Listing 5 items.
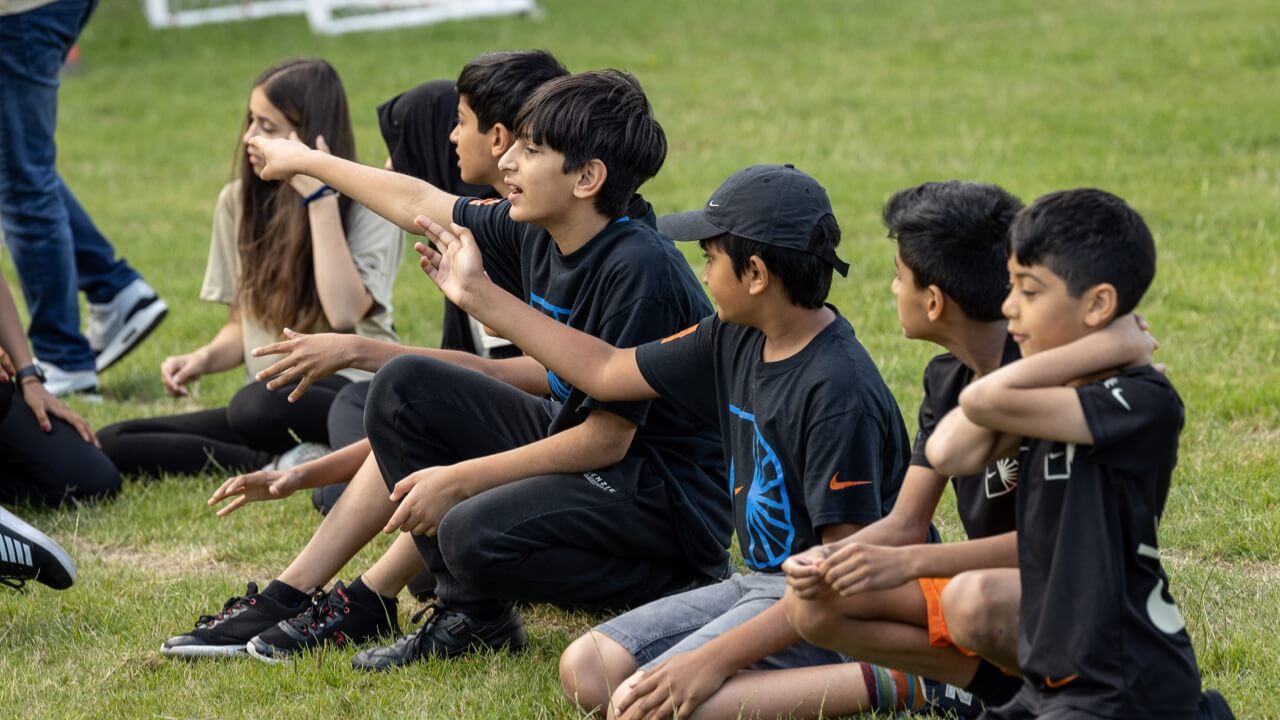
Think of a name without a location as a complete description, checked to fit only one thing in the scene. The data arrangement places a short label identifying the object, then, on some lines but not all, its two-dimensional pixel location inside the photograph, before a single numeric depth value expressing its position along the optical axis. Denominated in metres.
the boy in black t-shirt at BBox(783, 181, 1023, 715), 5.67
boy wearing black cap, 6.15
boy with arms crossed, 5.15
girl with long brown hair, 9.83
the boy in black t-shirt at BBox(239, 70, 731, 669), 7.12
